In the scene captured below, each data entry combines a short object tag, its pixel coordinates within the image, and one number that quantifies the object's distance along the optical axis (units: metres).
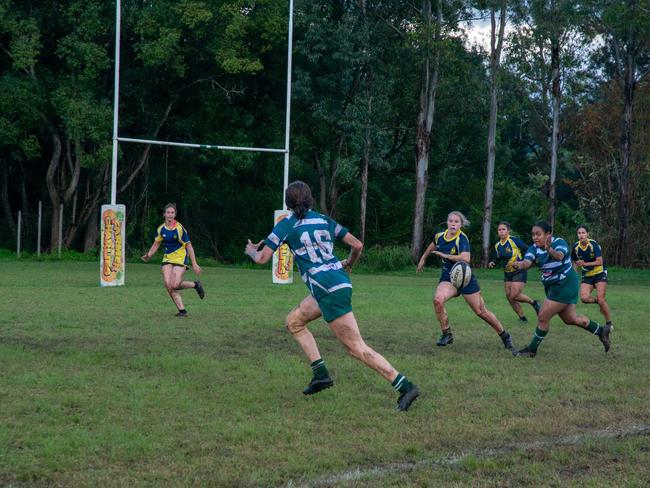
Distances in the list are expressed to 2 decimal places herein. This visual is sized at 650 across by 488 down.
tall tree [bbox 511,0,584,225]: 41.81
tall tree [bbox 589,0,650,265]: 42.91
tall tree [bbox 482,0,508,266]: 41.62
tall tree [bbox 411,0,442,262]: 40.25
